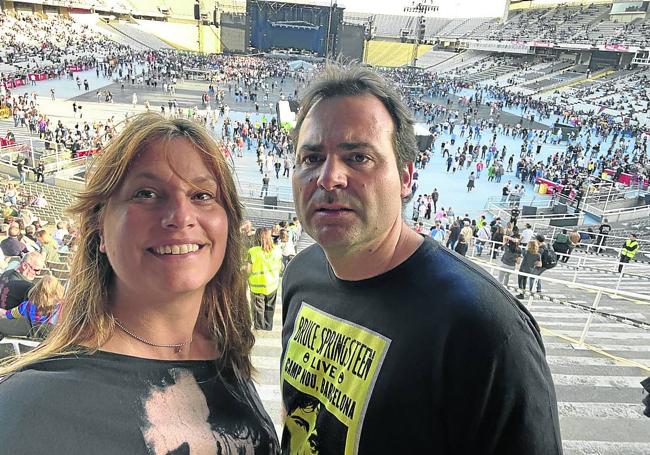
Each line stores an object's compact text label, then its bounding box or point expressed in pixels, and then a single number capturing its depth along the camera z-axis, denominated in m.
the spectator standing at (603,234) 12.97
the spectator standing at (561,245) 10.32
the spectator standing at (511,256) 8.23
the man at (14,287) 4.10
